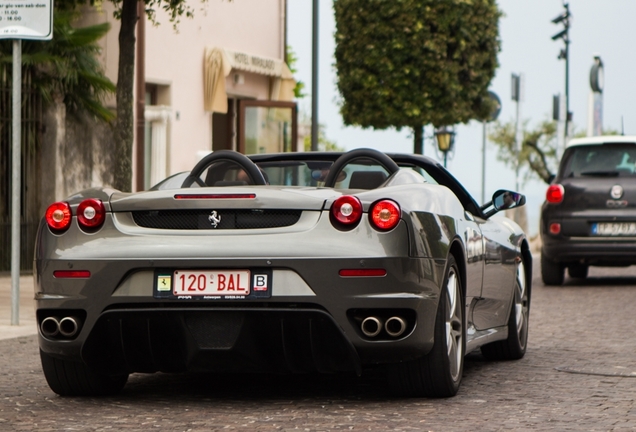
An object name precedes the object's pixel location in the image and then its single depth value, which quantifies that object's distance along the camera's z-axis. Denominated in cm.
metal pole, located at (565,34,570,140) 4016
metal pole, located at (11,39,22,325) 1108
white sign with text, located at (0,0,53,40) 1105
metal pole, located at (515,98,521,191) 3266
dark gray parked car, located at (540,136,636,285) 1634
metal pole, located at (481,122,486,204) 4088
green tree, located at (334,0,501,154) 2866
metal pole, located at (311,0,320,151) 2033
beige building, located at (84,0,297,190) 2342
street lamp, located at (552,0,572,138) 3897
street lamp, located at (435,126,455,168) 4059
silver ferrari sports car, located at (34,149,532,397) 618
